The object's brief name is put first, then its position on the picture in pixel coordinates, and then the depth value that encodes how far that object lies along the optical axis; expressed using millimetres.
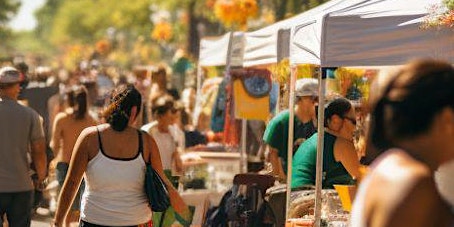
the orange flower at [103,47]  80712
